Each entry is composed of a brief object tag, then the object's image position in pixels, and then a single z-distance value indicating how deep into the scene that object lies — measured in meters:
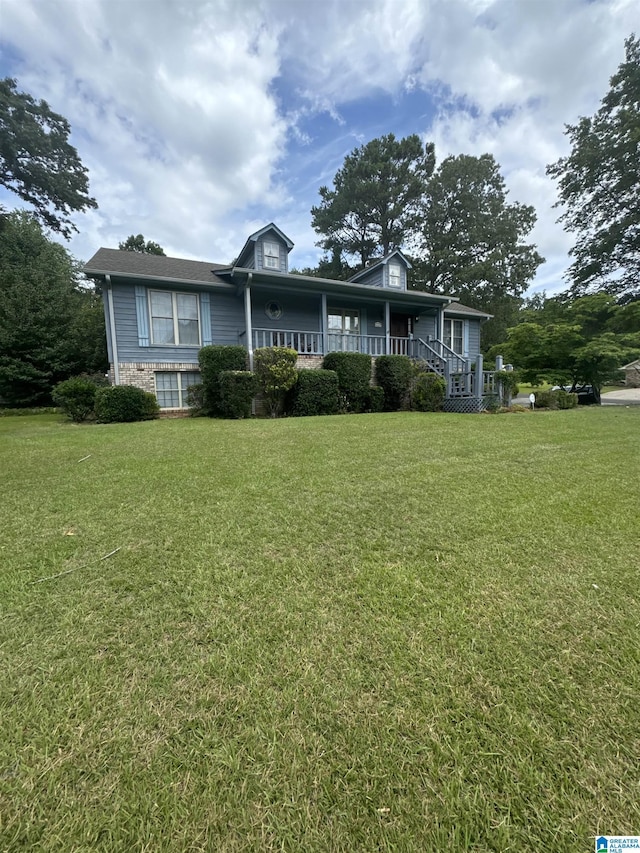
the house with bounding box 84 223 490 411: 10.87
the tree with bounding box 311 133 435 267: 25.39
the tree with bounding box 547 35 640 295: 18.59
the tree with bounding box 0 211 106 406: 15.03
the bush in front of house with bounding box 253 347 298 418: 10.38
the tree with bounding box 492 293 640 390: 13.27
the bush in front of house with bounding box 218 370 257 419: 10.03
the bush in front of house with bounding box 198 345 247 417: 10.62
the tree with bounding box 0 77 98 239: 16.52
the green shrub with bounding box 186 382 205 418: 11.20
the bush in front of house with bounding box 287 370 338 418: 10.72
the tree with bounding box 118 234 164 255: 30.59
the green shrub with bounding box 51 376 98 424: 9.79
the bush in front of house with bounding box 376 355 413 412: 12.34
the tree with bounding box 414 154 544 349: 25.55
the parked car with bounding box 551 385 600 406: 15.06
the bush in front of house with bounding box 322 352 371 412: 11.57
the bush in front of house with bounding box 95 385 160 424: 9.62
